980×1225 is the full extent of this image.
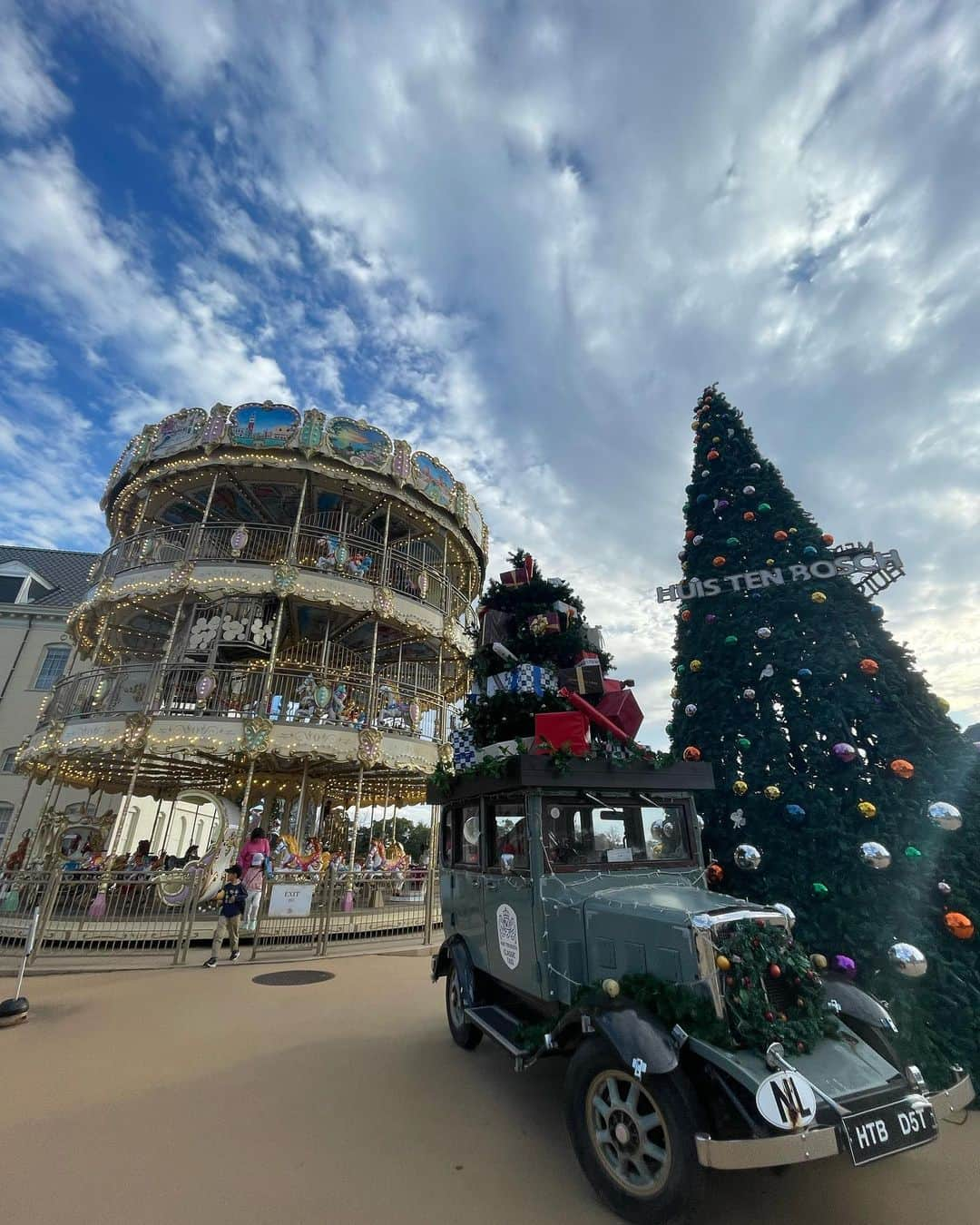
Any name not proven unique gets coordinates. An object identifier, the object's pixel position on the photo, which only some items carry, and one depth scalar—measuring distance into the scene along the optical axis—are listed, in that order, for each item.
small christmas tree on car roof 5.22
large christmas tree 4.39
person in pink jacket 10.03
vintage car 2.49
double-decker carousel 14.10
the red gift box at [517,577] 6.47
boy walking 8.98
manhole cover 7.61
